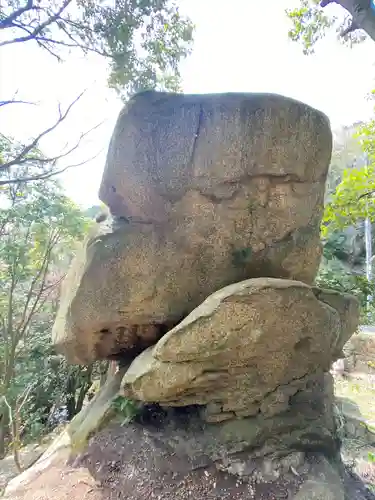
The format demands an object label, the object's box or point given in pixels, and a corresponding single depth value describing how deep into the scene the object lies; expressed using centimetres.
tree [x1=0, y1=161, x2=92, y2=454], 645
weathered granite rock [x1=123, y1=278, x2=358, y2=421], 276
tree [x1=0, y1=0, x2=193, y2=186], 393
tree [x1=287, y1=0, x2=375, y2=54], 568
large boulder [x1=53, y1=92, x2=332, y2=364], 323
